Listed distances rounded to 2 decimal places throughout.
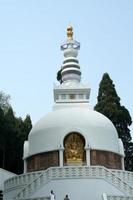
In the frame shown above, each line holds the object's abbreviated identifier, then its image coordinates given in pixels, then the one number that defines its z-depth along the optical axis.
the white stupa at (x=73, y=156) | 24.65
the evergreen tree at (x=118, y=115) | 41.09
